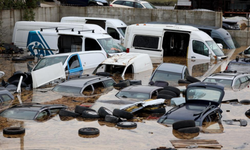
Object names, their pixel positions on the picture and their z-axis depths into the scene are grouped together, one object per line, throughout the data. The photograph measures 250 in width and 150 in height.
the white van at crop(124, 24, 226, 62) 26.31
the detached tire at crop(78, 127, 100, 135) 12.66
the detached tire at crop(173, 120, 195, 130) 12.84
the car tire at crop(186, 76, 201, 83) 19.02
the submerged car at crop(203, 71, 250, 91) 18.78
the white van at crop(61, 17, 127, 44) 30.92
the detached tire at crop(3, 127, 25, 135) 12.50
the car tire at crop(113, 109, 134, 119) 14.15
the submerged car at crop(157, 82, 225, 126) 13.61
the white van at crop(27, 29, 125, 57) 24.73
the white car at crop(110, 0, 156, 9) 36.97
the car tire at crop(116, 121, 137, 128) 13.47
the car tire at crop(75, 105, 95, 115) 14.62
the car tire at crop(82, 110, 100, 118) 14.36
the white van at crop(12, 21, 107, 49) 27.77
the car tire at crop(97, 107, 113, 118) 14.26
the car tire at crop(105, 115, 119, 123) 13.90
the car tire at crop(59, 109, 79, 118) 14.45
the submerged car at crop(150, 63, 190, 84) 19.56
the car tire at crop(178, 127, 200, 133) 12.69
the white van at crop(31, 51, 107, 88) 18.55
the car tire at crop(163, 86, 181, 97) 17.00
